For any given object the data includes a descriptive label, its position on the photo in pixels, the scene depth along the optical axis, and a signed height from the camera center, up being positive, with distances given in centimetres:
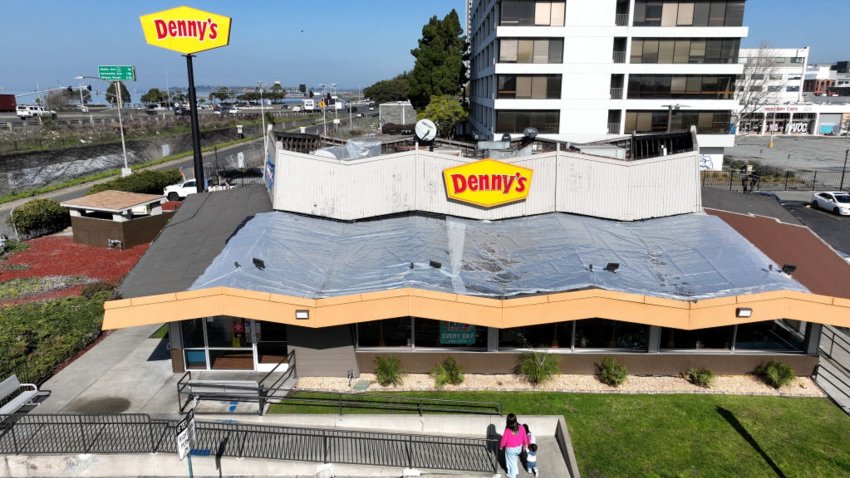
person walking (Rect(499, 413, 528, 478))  1345 -787
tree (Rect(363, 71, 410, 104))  18525 +726
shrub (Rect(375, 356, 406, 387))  1803 -830
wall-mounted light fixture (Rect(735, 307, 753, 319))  1683 -598
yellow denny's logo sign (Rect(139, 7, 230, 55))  3347 +497
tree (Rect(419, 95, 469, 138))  7669 -8
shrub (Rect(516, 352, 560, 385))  1808 -820
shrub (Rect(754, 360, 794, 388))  1786 -833
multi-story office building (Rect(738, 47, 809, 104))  12738 +849
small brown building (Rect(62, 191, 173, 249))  3472 -665
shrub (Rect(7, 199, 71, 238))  3694 -703
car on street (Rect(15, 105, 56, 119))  10294 +32
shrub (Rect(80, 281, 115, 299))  2647 -839
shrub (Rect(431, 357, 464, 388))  1803 -838
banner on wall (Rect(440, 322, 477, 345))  1888 -740
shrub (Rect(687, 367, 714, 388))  1789 -843
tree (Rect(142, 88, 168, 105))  19562 +528
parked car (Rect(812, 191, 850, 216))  4312 -707
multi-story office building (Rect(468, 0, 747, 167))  5547 +438
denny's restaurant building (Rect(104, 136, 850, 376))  1697 -532
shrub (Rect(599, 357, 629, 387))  1795 -832
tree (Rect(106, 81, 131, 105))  16928 +551
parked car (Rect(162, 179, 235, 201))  4762 -658
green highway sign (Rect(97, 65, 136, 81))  6468 +458
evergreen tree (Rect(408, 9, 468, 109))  8306 +753
